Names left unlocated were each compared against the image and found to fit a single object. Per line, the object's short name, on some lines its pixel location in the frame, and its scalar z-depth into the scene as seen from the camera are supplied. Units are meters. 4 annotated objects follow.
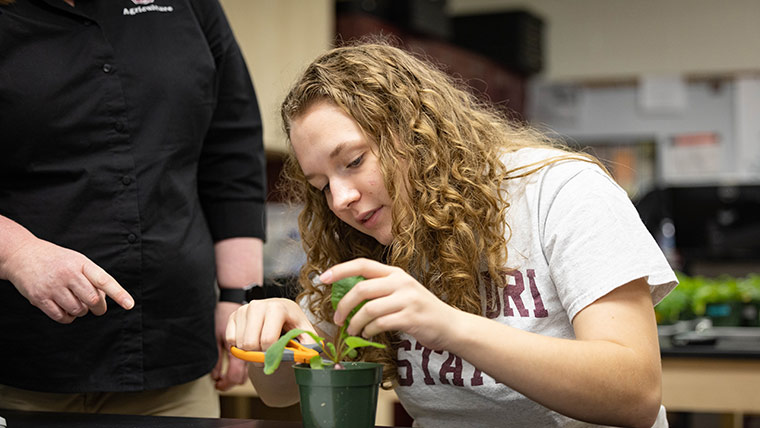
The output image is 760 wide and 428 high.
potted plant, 0.81
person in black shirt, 1.27
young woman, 0.96
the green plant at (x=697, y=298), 2.36
